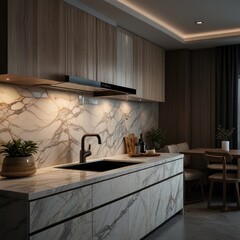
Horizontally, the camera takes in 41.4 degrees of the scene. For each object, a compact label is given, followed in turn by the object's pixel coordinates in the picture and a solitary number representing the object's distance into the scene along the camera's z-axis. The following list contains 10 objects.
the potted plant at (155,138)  5.15
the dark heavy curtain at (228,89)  5.39
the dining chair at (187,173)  4.88
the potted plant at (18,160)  2.40
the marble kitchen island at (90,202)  2.02
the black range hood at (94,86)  2.80
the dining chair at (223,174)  4.40
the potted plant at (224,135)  4.95
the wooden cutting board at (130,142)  4.55
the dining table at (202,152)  4.50
